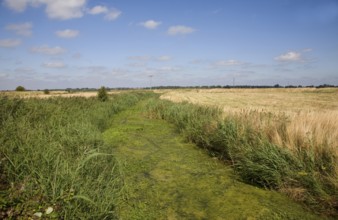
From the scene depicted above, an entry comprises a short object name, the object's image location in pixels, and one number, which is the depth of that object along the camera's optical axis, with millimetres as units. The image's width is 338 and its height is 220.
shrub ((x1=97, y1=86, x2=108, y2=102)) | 30391
